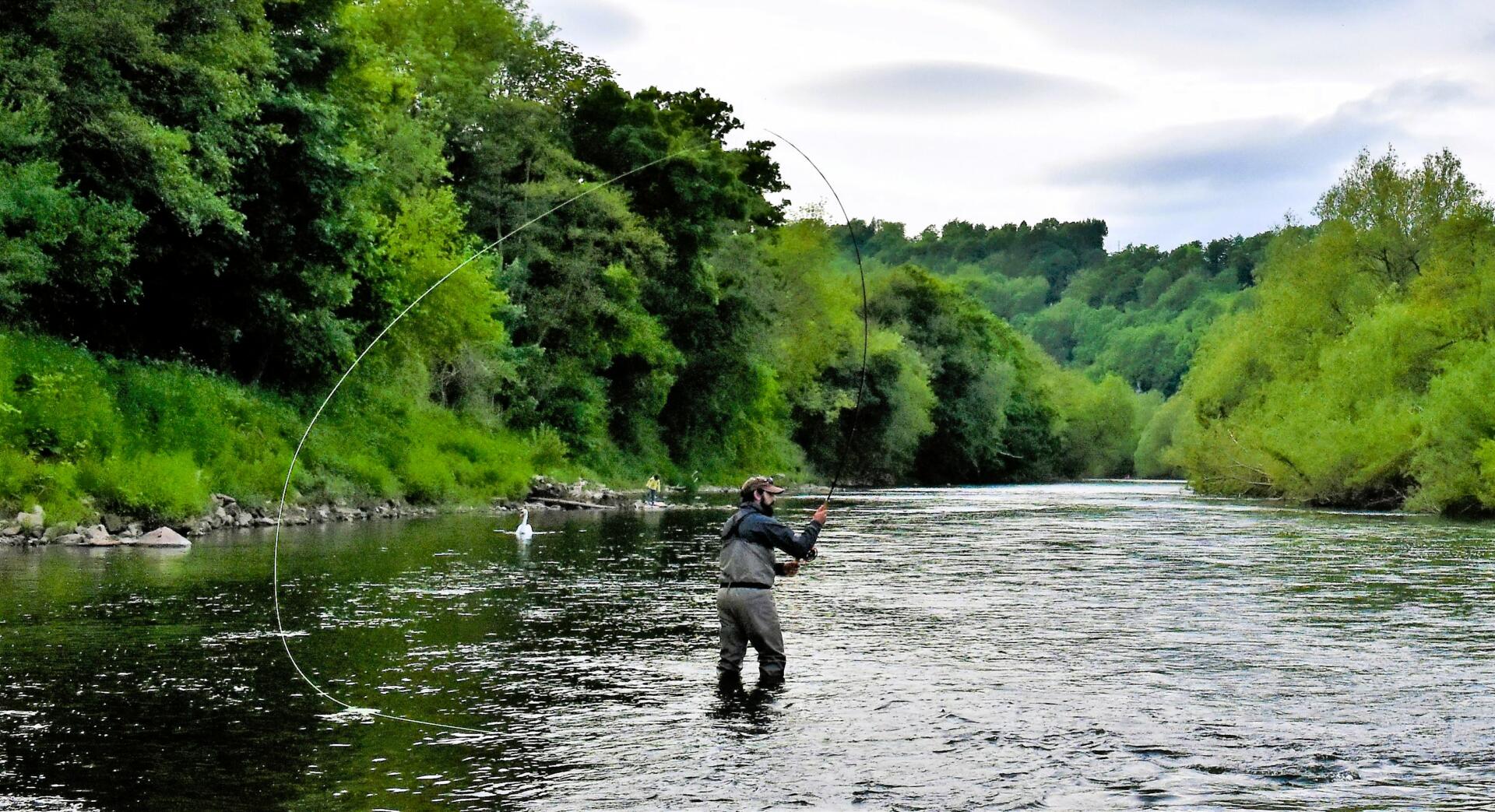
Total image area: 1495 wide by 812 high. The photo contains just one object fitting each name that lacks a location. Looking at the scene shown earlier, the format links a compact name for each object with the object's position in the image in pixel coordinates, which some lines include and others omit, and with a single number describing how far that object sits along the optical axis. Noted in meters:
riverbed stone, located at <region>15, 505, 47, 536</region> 25.34
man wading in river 12.55
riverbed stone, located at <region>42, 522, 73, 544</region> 25.48
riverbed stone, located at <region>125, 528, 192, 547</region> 26.03
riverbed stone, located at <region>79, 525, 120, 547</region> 25.59
